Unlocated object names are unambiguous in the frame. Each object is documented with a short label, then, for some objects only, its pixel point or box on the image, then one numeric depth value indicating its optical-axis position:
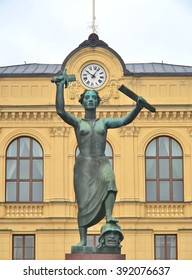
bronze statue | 16.94
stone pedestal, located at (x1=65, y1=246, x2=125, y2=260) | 16.11
